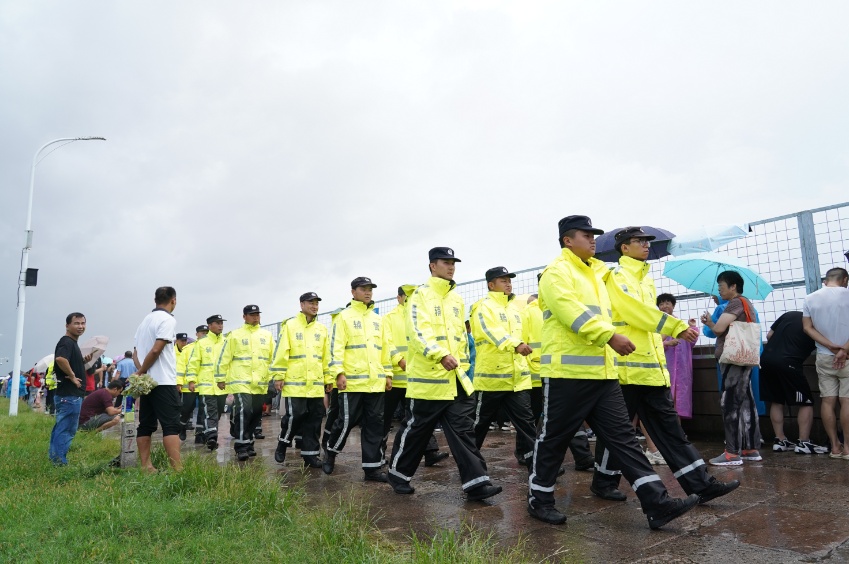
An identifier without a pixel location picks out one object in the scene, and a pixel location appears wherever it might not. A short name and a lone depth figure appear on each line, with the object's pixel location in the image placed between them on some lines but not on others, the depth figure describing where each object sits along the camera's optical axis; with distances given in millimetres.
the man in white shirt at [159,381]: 6422
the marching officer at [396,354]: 7832
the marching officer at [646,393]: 4461
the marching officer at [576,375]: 4156
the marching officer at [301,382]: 7840
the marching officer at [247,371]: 8523
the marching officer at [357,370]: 6961
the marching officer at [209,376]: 10430
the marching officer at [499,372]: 6348
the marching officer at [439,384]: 5047
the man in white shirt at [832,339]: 6293
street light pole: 18069
